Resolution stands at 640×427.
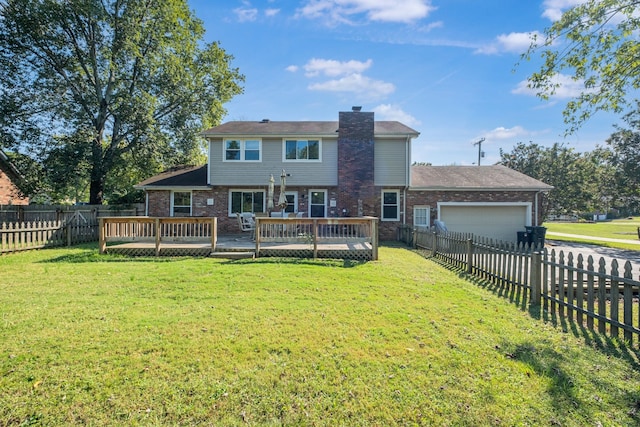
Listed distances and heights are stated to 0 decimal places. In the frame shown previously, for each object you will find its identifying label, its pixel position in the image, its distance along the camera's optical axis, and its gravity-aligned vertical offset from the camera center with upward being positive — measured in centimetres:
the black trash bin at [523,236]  1598 -128
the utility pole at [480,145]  3068 +654
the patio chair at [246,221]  1325 -52
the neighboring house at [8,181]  1855 +164
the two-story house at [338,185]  1602 +135
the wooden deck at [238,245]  989 -103
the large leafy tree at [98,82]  1777 +799
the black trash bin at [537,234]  1572 -114
